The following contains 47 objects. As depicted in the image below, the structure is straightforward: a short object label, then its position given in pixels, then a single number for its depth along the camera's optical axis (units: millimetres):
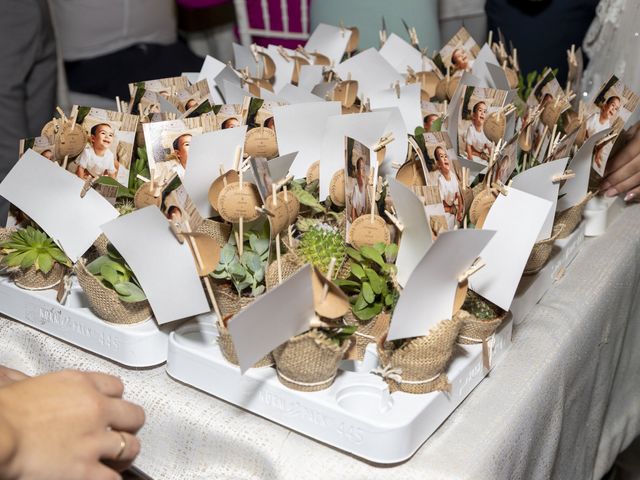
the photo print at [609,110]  1130
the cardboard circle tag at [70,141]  984
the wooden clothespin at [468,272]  730
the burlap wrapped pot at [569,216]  1051
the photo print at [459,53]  1487
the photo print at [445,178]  911
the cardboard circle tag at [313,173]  1026
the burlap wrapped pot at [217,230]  897
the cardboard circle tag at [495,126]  1066
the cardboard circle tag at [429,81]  1396
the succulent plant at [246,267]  836
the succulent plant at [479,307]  828
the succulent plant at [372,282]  793
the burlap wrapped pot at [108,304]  839
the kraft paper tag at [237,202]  825
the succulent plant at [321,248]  829
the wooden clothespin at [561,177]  883
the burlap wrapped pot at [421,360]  719
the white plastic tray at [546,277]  933
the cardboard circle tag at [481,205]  867
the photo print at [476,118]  1104
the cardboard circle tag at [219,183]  883
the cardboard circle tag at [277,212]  801
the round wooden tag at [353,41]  1600
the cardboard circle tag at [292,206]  854
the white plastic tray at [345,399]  693
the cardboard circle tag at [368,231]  833
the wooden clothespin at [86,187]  891
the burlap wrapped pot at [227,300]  843
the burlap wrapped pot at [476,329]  799
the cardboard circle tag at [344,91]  1264
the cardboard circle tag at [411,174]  957
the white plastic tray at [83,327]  853
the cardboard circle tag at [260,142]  1055
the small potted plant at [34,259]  920
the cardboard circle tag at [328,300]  698
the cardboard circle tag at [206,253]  781
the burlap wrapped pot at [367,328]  810
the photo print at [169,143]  954
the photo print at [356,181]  861
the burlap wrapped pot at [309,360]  704
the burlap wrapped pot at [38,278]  941
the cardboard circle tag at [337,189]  948
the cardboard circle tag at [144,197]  874
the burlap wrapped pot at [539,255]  924
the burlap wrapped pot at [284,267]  812
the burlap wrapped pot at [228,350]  760
